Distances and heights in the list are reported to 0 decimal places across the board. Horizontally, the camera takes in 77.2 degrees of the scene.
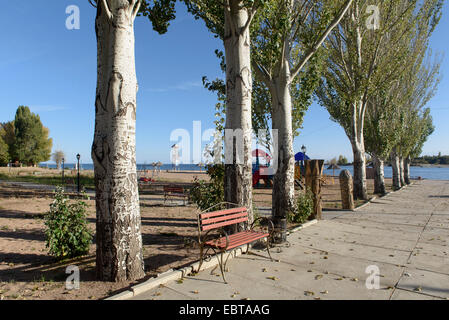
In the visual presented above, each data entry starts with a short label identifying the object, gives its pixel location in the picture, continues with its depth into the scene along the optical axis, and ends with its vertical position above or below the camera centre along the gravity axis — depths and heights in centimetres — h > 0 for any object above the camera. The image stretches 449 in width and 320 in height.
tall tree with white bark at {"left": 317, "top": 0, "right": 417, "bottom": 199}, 1375 +553
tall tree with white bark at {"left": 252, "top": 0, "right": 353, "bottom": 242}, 792 +262
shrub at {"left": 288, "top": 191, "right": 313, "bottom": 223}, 822 -135
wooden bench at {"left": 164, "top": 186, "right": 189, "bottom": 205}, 1231 -99
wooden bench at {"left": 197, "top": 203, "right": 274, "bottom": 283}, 409 -111
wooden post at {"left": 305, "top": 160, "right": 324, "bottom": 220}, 874 -61
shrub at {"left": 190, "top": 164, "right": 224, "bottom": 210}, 720 -62
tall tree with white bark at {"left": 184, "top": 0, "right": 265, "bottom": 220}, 568 +120
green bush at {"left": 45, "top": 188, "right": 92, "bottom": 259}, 464 -101
